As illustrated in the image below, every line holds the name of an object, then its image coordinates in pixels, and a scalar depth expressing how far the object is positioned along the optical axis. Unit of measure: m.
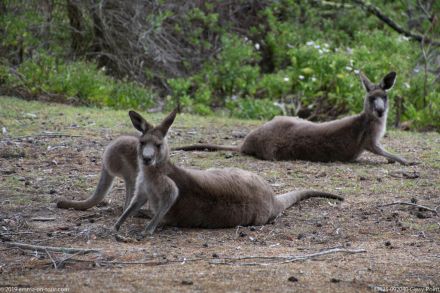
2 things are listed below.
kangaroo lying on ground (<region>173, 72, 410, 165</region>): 17.48
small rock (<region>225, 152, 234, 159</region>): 17.42
